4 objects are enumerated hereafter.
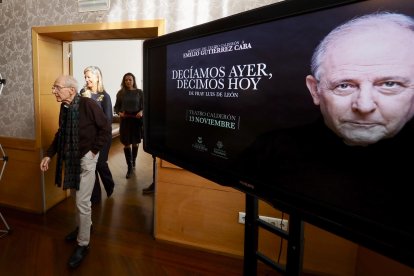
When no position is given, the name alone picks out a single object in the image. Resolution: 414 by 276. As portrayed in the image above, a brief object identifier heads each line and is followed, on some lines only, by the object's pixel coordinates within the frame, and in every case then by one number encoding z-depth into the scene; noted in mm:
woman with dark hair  3902
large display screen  593
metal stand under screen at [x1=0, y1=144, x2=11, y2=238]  2537
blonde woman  3020
